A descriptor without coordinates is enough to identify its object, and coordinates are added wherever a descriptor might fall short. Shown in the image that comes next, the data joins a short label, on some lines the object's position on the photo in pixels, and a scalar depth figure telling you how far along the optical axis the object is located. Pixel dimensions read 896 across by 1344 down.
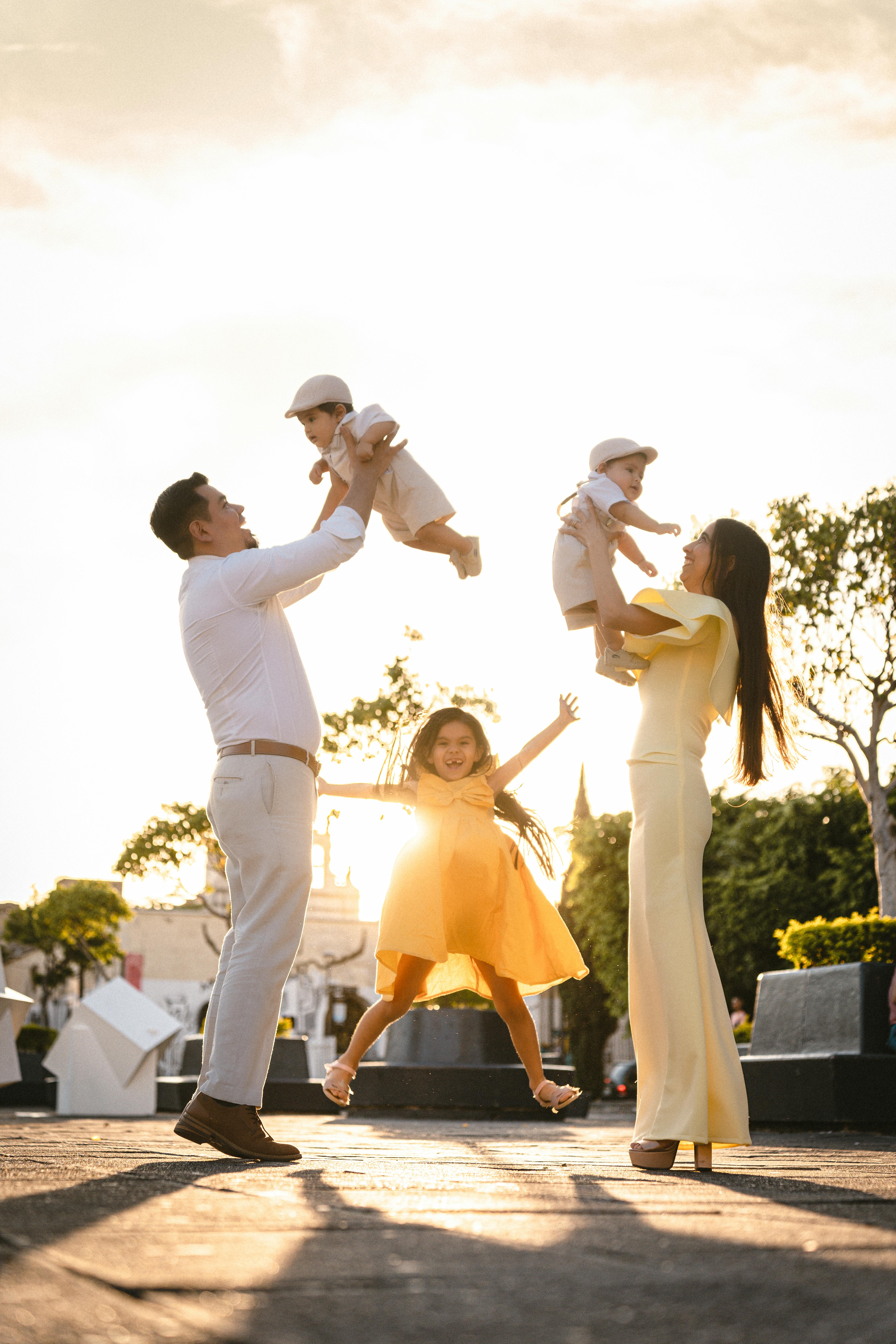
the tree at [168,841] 25.28
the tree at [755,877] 37.38
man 4.17
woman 4.20
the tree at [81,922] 45.28
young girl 6.09
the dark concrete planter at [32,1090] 22.69
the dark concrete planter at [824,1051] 8.27
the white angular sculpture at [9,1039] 7.44
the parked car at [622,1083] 35.06
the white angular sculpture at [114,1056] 13.78
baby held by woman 4.68
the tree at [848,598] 25.05
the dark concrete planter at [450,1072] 11.85
